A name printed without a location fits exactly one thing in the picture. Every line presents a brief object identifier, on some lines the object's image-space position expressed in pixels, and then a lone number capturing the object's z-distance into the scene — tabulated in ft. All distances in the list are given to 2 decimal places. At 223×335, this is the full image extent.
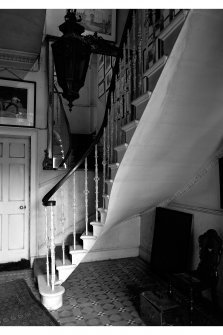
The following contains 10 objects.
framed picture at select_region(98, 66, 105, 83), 18.41
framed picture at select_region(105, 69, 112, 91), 17.24
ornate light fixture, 7.16
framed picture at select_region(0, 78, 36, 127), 14.61
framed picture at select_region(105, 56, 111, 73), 17.58
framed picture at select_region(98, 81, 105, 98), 18.24
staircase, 5.93
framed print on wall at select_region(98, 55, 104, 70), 18.64
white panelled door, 14.84
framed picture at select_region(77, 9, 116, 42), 15.89
